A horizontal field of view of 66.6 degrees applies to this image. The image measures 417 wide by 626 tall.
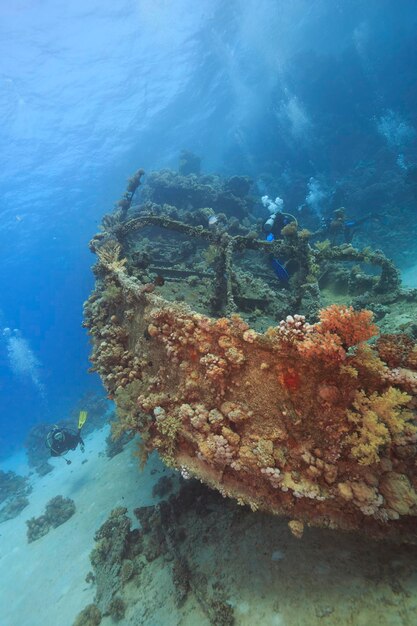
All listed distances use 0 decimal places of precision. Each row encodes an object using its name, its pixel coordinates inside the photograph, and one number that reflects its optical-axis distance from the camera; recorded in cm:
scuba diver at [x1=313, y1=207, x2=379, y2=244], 1277
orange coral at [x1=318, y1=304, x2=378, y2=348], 292
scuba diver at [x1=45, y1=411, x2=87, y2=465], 1341
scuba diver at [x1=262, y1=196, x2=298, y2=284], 1003
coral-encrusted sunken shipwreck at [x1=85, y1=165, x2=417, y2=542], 284
